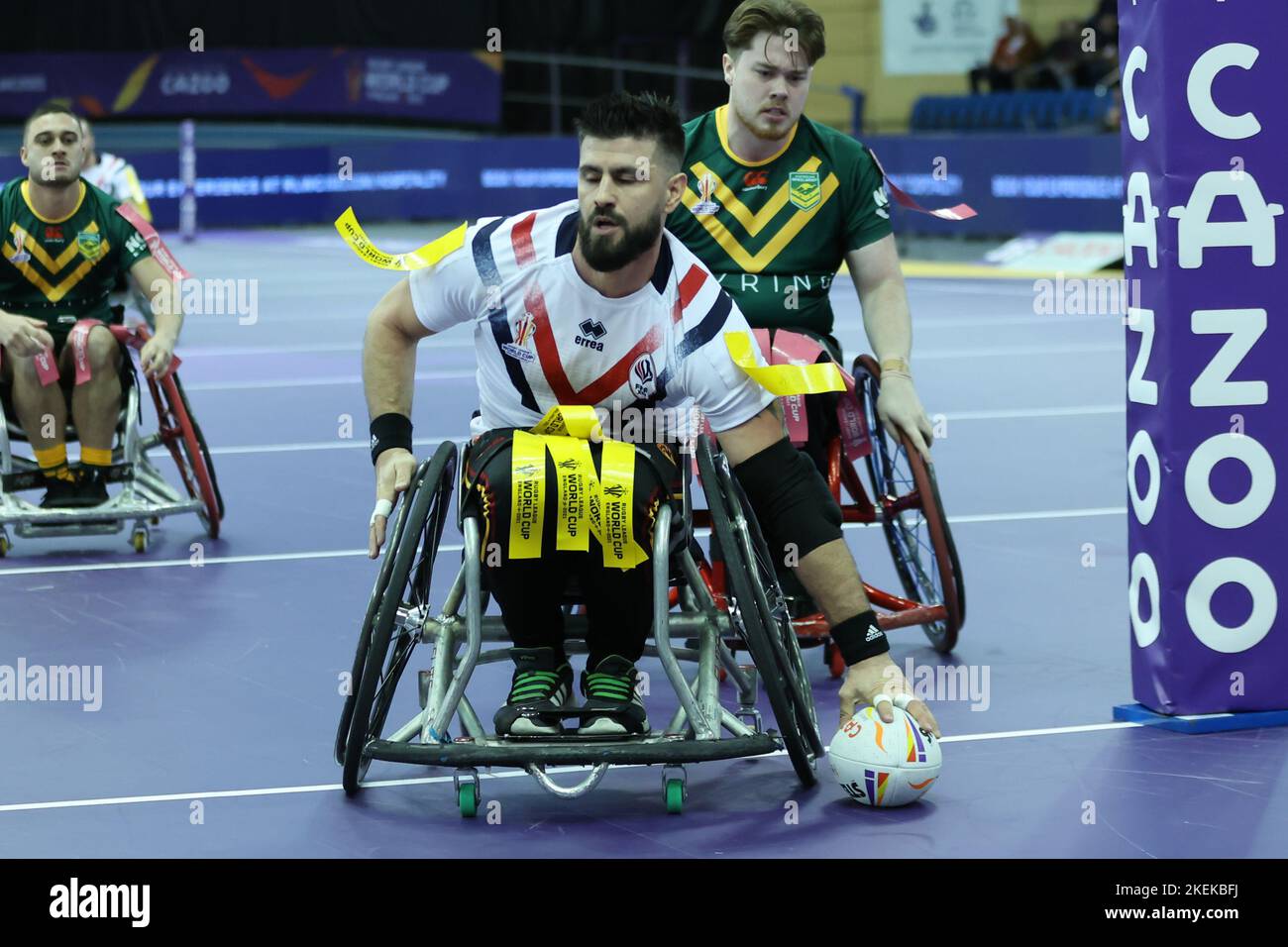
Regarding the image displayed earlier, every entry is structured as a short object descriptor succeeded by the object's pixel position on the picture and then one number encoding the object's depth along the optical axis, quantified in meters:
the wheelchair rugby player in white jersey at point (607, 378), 7.88
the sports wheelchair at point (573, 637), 7.45
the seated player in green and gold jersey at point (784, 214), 10.36
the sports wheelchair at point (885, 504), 10.04
